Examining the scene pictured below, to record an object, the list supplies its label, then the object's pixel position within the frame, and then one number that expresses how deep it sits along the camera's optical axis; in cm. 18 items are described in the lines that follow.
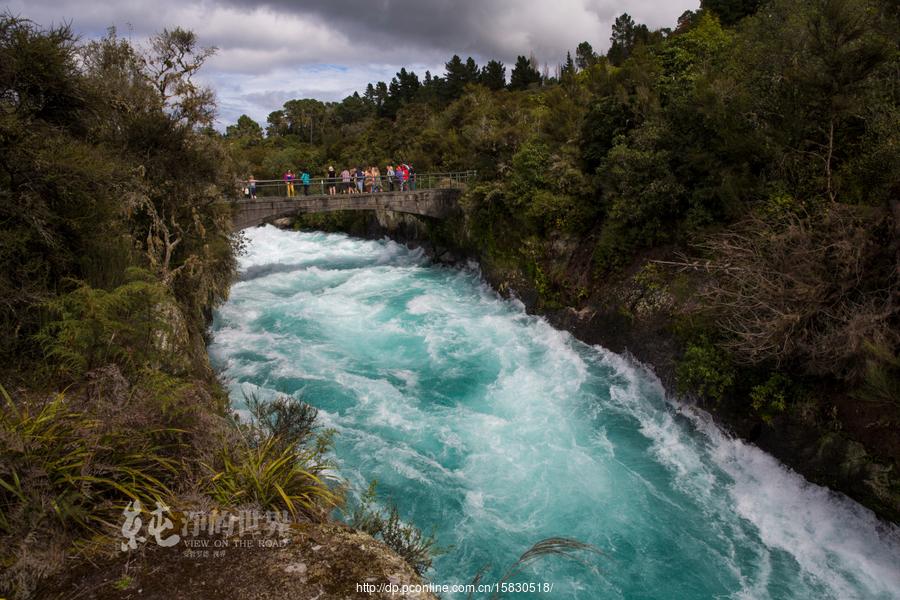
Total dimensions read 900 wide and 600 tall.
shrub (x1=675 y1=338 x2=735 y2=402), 925
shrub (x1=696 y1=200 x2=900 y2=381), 742
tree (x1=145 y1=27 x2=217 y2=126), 1311
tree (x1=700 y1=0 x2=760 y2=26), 3247
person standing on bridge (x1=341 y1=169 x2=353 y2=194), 2480
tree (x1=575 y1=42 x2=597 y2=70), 5231
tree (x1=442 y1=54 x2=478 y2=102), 5569
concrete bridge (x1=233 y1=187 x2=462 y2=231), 2161
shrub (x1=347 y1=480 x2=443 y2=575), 508
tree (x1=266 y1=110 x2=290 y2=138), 8294
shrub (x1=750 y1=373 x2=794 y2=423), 852
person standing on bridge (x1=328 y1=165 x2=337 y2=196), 2400
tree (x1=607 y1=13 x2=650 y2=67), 5056
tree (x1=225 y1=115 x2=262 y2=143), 7518
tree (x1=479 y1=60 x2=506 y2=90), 5703
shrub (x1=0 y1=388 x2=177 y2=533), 353
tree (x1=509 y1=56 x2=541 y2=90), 6069
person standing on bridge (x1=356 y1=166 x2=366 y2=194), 2489
